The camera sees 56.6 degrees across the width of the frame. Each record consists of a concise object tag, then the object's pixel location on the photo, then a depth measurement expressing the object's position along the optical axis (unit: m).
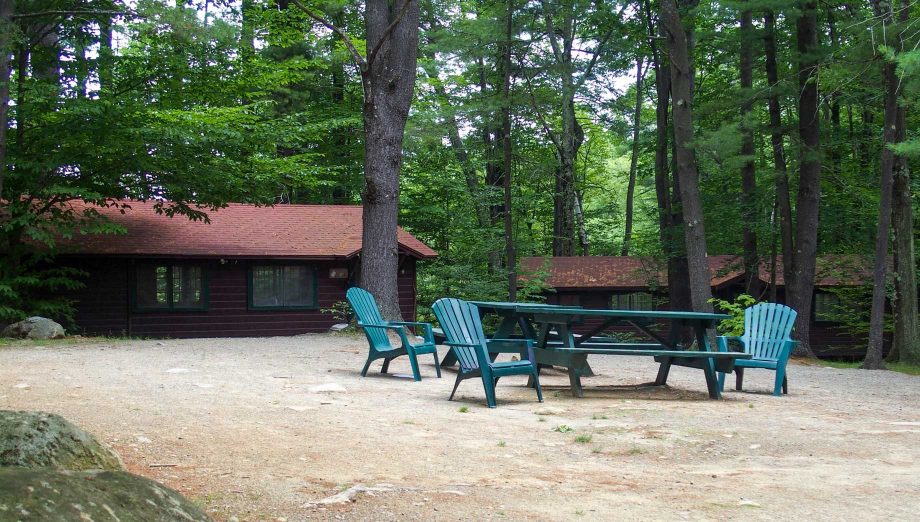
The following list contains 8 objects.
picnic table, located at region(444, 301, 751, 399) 7.94
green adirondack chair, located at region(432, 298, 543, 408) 7.48
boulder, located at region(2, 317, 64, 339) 14.65
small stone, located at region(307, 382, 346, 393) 7.99
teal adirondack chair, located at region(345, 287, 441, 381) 9.05
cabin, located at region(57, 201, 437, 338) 19.17
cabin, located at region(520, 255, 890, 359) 23.92
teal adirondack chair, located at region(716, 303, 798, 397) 8.84
